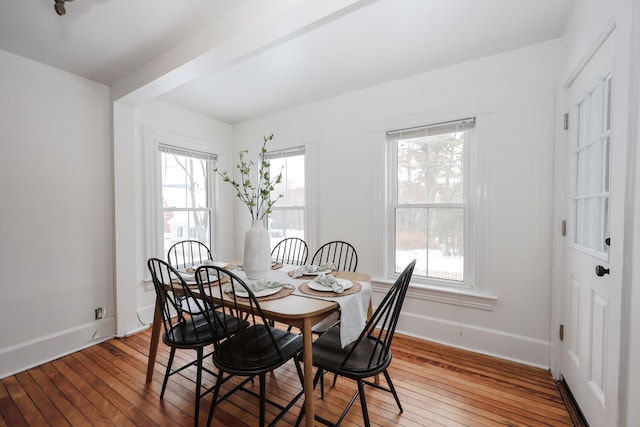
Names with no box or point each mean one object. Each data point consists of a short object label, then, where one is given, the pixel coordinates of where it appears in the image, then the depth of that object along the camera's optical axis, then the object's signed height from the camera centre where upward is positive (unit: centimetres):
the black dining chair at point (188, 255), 343 -60
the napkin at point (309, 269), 219 -49
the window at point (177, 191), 318 +22
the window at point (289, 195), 356 +17
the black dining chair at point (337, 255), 308 -54
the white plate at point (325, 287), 180 -51
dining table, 143 -55
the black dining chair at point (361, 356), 142 -82
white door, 124 -21
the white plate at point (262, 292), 170 -52
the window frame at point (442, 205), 250 +2
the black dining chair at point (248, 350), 147 -83
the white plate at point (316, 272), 219 -51
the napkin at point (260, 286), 177 -50
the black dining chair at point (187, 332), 169 -83
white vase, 192 -30
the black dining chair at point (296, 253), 340 -58
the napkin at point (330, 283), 175 -50
